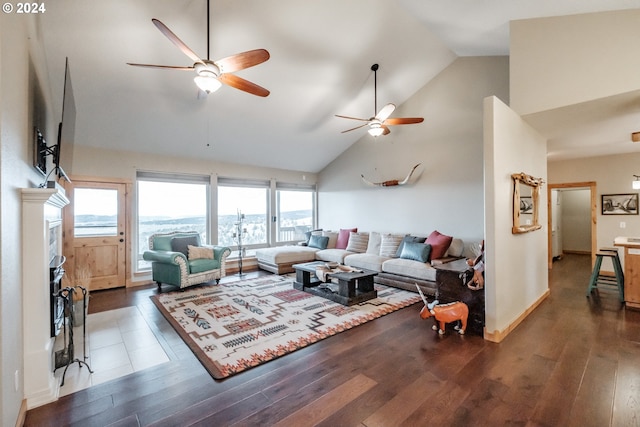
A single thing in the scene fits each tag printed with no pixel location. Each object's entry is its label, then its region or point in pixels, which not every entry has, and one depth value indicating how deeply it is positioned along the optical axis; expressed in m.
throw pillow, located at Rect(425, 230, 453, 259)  4.85
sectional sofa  4.68
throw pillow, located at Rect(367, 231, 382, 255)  5.91
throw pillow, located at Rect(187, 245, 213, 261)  4.97
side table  3.09
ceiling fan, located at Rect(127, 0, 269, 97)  2.56
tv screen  2.75
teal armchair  4.59
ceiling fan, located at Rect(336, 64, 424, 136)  4.19
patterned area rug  2.65
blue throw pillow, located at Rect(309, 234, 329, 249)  6.64
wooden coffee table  3.99
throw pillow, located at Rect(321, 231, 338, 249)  6.80
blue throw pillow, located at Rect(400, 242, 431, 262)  4.82
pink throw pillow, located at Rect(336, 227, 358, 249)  6.64
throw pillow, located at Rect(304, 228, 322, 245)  7.06
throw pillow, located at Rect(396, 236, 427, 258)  5.25
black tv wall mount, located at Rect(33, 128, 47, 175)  2.54
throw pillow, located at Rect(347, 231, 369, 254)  6.18
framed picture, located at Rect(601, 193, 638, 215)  5.25
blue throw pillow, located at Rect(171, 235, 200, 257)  5.03
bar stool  4.11
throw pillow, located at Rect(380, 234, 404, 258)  5.50
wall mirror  3.27
